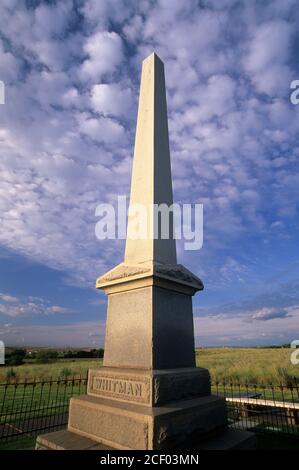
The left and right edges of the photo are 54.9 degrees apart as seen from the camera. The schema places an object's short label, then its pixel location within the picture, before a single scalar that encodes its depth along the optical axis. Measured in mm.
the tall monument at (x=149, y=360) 3174
